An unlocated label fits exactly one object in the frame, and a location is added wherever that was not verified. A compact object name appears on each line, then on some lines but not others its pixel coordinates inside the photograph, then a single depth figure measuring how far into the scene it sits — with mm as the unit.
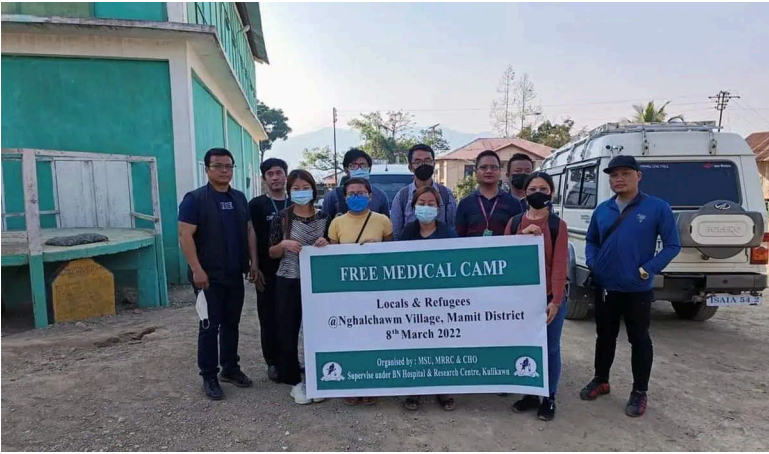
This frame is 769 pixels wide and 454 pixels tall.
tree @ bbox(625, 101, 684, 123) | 25297
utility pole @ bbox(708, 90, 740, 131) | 37853
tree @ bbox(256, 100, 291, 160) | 59969
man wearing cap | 3369
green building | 7395
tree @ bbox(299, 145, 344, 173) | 48906
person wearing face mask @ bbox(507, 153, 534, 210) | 5377
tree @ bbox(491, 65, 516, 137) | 42500
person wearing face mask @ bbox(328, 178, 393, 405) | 3438
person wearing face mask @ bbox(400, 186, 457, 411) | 3375
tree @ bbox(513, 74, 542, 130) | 41844
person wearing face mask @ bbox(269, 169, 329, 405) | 3543
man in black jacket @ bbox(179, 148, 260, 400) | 3514
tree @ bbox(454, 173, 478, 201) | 27570
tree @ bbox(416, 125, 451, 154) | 46344
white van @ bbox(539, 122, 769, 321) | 4965
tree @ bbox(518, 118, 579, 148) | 40156
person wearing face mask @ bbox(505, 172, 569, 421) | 3215
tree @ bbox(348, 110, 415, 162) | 42000
